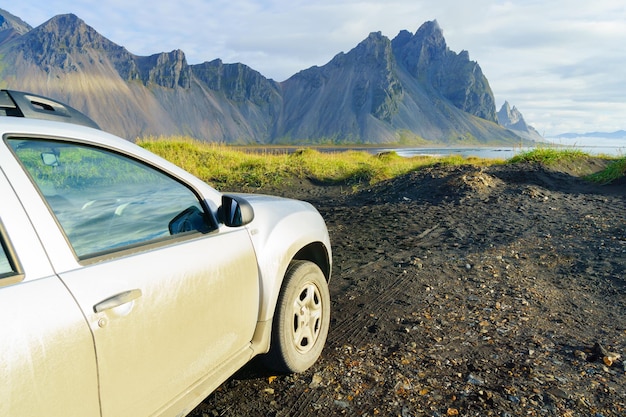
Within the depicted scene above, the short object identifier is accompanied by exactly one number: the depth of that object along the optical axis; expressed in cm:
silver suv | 148
